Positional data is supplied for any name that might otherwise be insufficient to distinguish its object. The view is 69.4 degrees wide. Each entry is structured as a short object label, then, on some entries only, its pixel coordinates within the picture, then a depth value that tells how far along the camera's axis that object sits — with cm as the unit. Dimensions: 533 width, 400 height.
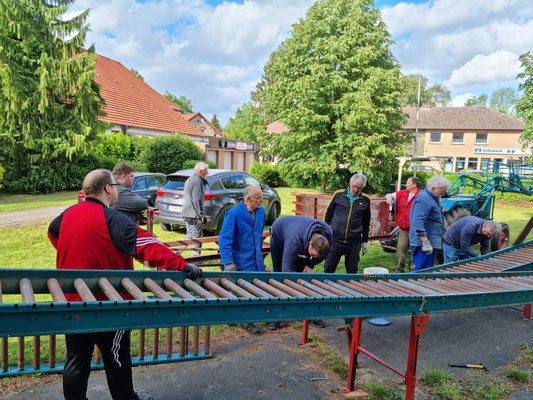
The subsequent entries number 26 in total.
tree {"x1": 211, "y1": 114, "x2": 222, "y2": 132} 9369
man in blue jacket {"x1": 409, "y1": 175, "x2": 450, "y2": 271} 555
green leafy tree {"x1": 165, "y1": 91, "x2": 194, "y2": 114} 8704
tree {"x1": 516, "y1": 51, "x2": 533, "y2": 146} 2186
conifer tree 1658
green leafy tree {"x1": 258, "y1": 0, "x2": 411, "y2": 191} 1958
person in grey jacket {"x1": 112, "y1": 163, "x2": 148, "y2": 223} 477
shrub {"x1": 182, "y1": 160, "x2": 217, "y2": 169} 2245
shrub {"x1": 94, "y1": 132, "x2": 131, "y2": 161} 2078
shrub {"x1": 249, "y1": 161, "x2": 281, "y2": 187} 2620
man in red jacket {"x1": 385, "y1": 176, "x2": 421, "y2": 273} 637
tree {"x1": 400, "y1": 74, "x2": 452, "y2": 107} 6098
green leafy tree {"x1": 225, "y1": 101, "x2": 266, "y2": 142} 5196
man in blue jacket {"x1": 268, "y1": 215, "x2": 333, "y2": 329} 396
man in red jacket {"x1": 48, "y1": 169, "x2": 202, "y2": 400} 253
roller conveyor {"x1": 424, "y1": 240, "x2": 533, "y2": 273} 506
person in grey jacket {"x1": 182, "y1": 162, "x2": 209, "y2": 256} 691
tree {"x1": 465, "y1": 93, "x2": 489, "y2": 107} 7444
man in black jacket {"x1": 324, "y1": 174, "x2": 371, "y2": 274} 571
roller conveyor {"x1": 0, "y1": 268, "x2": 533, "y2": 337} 196
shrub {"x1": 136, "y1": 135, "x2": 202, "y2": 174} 2173
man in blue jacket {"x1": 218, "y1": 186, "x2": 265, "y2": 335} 430
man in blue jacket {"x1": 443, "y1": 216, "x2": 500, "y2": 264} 544
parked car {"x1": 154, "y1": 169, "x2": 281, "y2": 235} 942
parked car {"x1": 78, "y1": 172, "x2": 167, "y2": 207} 1122
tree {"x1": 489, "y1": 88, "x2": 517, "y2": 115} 6765
